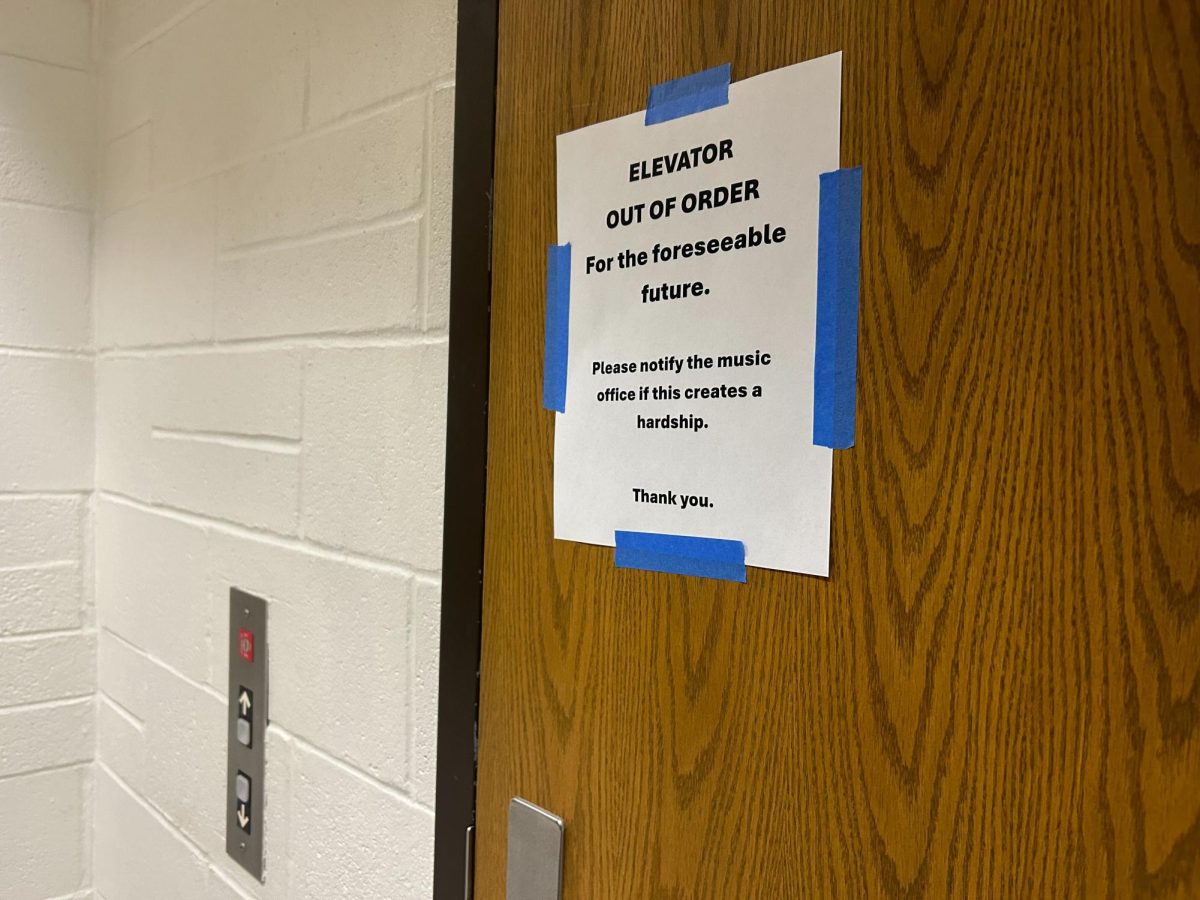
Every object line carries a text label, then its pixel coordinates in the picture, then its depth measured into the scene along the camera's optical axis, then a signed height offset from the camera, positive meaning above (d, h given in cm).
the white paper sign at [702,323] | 59 +8
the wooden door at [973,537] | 45 -5
